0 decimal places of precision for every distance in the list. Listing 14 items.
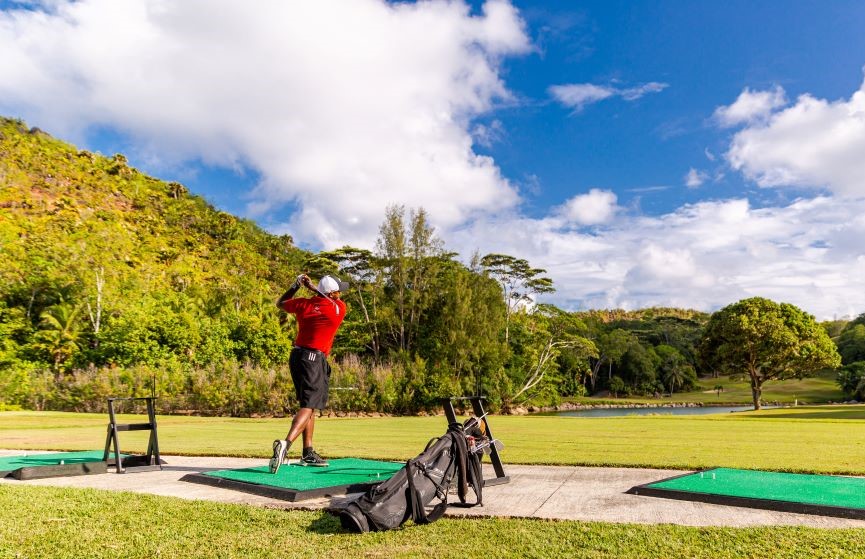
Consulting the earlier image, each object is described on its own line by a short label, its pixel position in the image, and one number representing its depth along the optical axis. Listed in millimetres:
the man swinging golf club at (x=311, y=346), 7035
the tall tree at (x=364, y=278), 45781
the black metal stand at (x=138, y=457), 7629
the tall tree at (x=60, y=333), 35281
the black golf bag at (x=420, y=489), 4414
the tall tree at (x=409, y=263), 44906
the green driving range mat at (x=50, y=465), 7152
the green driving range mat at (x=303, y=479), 5762
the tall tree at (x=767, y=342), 41969
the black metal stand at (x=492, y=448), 5922
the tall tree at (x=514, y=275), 50906
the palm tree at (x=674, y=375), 84212
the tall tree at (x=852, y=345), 76375
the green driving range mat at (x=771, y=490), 4969
